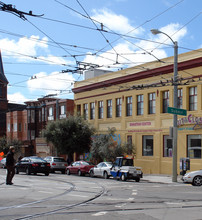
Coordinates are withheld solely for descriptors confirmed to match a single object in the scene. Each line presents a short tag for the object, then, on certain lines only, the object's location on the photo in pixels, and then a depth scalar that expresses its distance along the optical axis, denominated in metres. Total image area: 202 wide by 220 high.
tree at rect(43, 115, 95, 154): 39.44
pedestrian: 18.67
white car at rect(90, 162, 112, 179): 28.22
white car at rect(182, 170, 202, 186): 22.14
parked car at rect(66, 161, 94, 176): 32.12
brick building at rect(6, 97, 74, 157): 50.67
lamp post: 25.35
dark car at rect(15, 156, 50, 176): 29.97
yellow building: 31.88
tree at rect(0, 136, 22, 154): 58.81
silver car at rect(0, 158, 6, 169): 45.55
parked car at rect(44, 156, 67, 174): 36.56
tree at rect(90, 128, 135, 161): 34.49
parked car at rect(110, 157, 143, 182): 25.77
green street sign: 24.66
